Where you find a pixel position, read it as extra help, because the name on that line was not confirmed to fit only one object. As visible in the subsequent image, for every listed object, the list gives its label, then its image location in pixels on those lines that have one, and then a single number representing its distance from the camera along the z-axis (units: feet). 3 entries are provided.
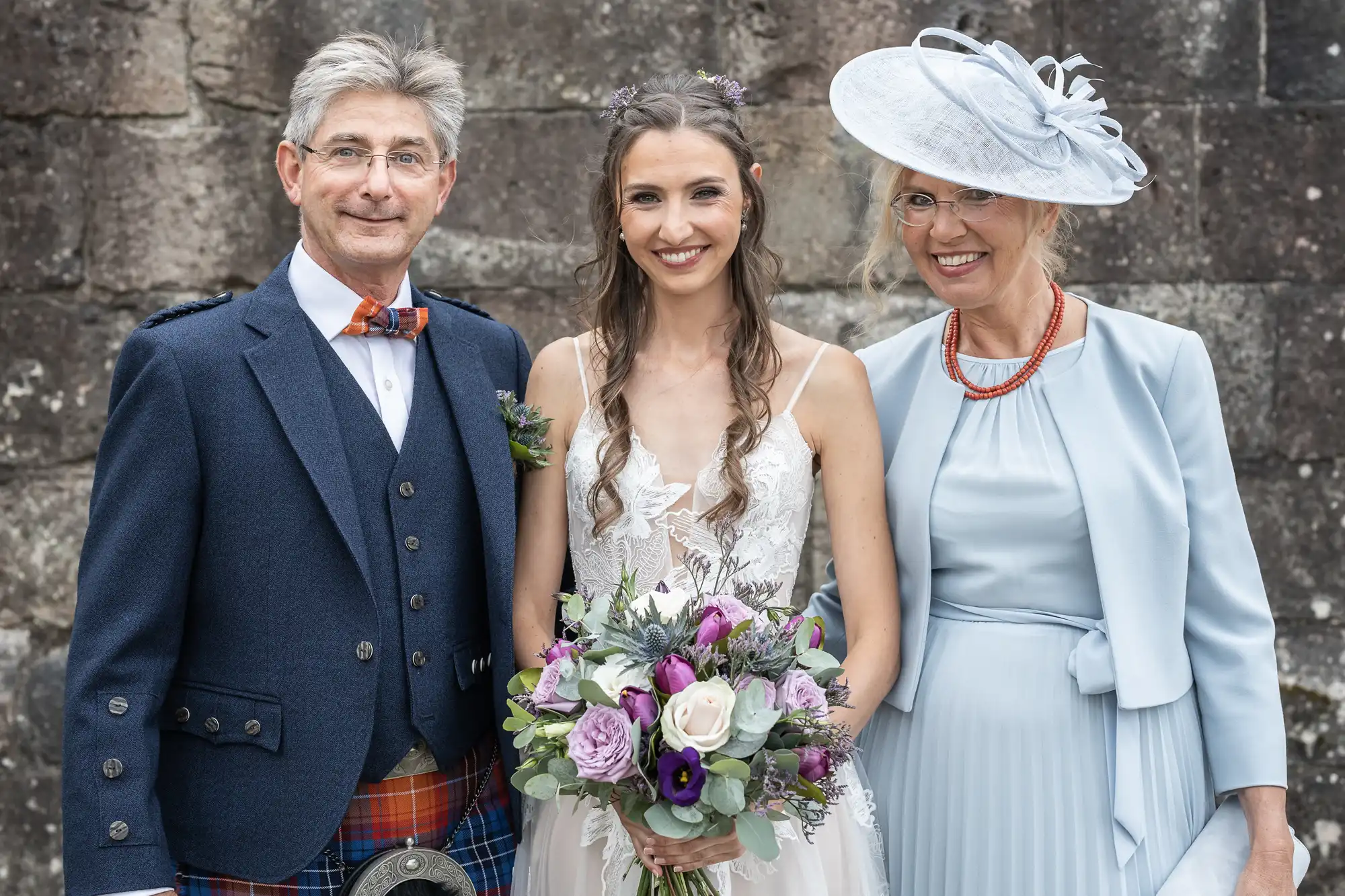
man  8.31
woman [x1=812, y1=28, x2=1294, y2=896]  9.23
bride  9.52
